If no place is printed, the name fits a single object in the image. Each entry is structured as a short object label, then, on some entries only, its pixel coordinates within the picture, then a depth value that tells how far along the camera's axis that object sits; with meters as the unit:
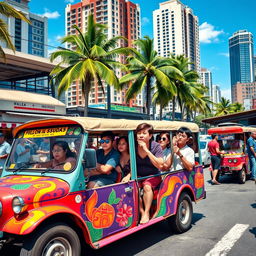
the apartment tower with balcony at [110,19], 112.44
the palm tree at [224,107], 73.44
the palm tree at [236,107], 74.88
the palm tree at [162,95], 25.89
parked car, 18.38
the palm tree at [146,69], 24.41
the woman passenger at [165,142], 5.74
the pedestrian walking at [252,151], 10.72
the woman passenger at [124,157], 4.84
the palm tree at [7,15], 12.83
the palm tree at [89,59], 19.66
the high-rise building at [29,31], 112.69
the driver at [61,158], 4.01
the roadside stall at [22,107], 17.91
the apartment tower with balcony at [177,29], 173.00
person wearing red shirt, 11.55
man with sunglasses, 4.36
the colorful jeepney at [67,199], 3.32
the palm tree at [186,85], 31.69
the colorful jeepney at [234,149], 11.43
